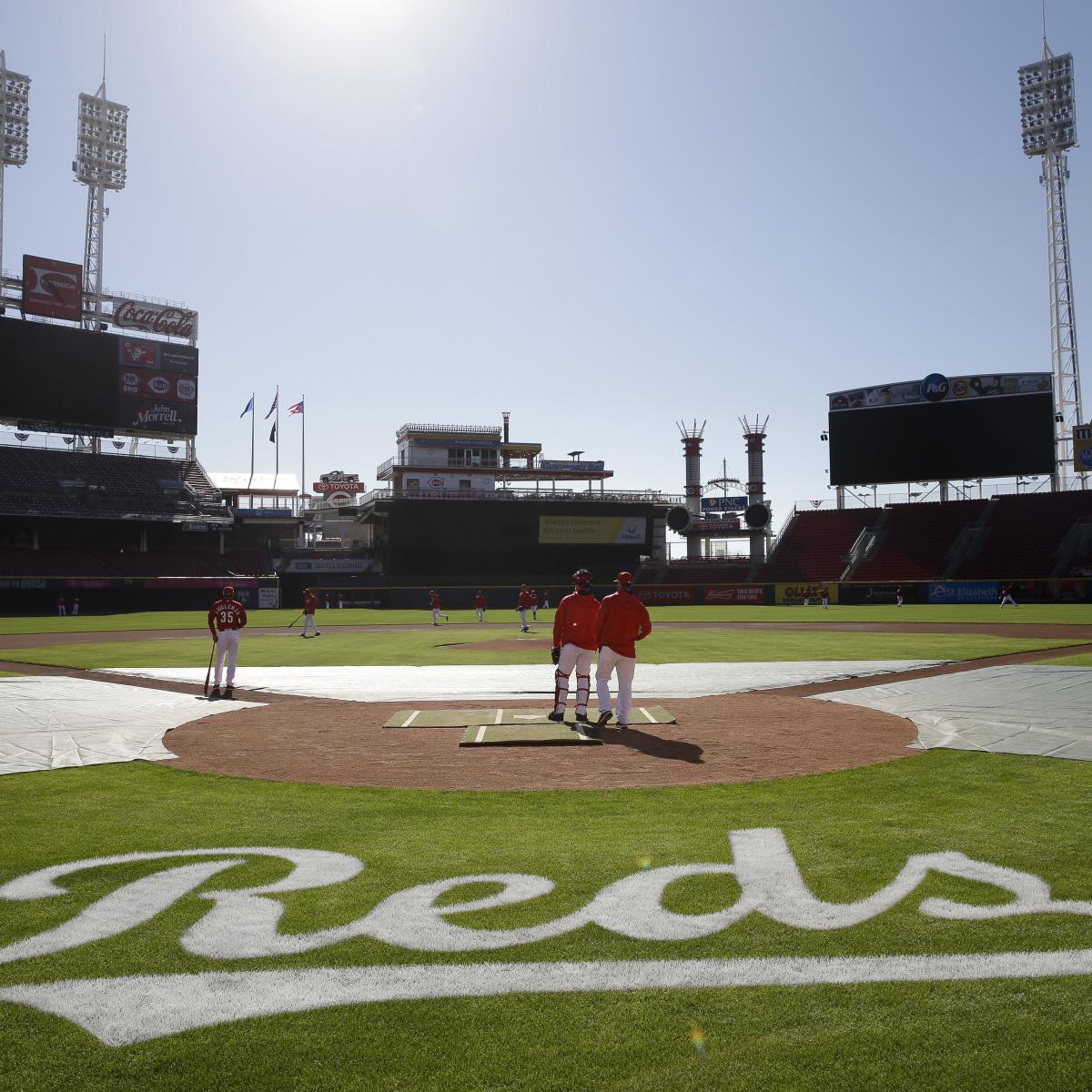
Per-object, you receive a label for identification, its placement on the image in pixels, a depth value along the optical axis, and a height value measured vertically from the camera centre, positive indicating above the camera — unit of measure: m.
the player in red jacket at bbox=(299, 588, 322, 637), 32.53 -0.49
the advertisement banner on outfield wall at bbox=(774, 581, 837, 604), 57.31 +0.11
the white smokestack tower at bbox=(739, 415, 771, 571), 71.62 +7.87
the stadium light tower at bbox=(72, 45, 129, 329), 69.00 +34.68
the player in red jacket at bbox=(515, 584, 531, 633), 35.51 -0.38
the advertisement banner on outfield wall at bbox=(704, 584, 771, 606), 60.94 +0.07
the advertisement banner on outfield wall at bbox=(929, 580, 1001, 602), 52.22 +0.06
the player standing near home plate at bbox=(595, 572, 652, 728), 11.66 -0.58
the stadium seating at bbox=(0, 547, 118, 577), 55.44 +2.19
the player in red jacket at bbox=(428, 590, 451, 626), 41.97 -0.40
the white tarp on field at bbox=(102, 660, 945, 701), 15.57 -1.67
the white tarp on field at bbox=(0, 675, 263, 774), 9.84 -1.70
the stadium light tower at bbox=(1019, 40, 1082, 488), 60.59 +31.60
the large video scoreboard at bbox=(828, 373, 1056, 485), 58.94 +11.18
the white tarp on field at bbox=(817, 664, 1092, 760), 9.77 -1.59
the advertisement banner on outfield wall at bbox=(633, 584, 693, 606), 62.94 -0.02
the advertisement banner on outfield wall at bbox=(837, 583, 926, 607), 54.41 -0.03
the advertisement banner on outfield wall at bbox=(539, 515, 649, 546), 74.62 +5.60
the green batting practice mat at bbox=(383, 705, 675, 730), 11.92 -1.71
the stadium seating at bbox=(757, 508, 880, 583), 63.09 +3.68
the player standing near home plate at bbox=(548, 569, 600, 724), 12.05 -0.61
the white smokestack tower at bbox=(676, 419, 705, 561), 75.25 +9.88
